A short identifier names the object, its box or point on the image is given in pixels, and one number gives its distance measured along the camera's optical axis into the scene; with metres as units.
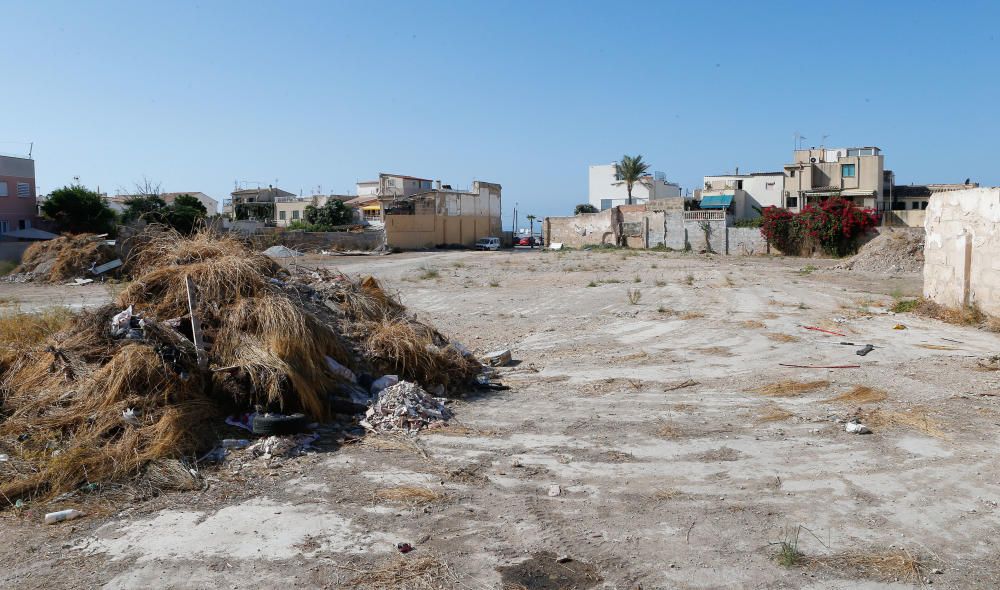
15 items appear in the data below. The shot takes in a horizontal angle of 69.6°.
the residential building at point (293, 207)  71.75
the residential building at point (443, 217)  52.51
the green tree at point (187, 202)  49.94
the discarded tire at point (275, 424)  6.81
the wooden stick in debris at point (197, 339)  7.42
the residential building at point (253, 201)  69.14
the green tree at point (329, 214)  63.03
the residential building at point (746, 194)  59.43
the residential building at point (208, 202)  76.79
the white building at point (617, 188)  75.25
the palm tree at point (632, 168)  66.38
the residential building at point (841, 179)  53.19
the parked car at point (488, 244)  55.78
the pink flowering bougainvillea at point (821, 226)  39.31
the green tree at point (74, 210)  42.09
